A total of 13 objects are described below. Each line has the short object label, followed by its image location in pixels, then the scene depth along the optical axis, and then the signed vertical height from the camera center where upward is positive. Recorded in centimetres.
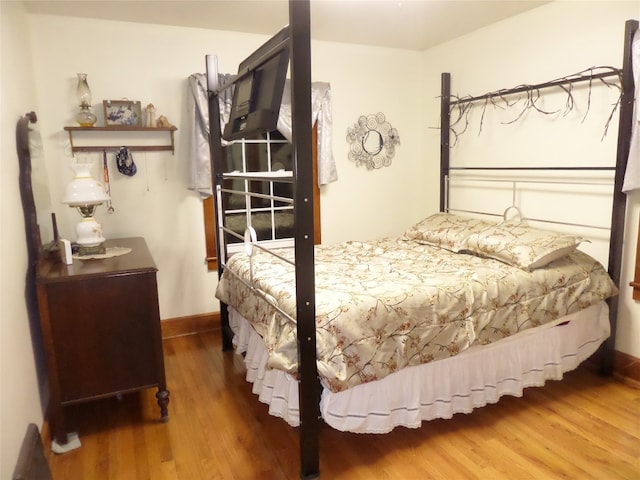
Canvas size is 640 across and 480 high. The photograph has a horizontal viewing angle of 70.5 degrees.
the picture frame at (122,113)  297 +37
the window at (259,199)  349 -24
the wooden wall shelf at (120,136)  295 +22
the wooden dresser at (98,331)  201 -73
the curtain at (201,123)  309 +30
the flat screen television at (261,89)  180 +33
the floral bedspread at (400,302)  182 -66
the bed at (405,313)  177 -70
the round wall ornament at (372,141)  377 +18
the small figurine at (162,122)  307 +31
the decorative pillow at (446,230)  290 -47
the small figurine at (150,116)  304 +35
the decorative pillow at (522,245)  239 -47
